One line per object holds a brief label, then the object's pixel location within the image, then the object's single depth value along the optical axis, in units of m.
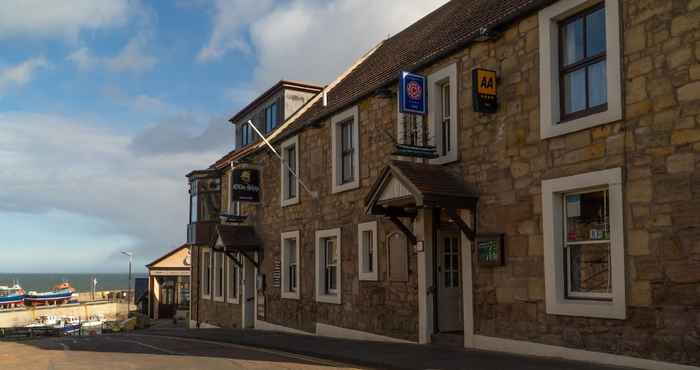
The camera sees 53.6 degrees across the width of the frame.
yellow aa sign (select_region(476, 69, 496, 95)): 11.71
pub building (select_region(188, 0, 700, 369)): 8.84
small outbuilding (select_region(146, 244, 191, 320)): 45.62
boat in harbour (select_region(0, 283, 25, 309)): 78.38
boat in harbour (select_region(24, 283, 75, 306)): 77.81
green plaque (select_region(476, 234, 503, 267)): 11.54
